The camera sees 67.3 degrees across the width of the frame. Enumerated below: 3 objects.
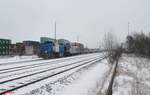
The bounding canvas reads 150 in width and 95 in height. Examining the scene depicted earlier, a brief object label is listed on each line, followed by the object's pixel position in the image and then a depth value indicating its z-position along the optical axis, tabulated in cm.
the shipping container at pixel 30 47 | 3219
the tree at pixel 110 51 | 1291
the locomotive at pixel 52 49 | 2156
